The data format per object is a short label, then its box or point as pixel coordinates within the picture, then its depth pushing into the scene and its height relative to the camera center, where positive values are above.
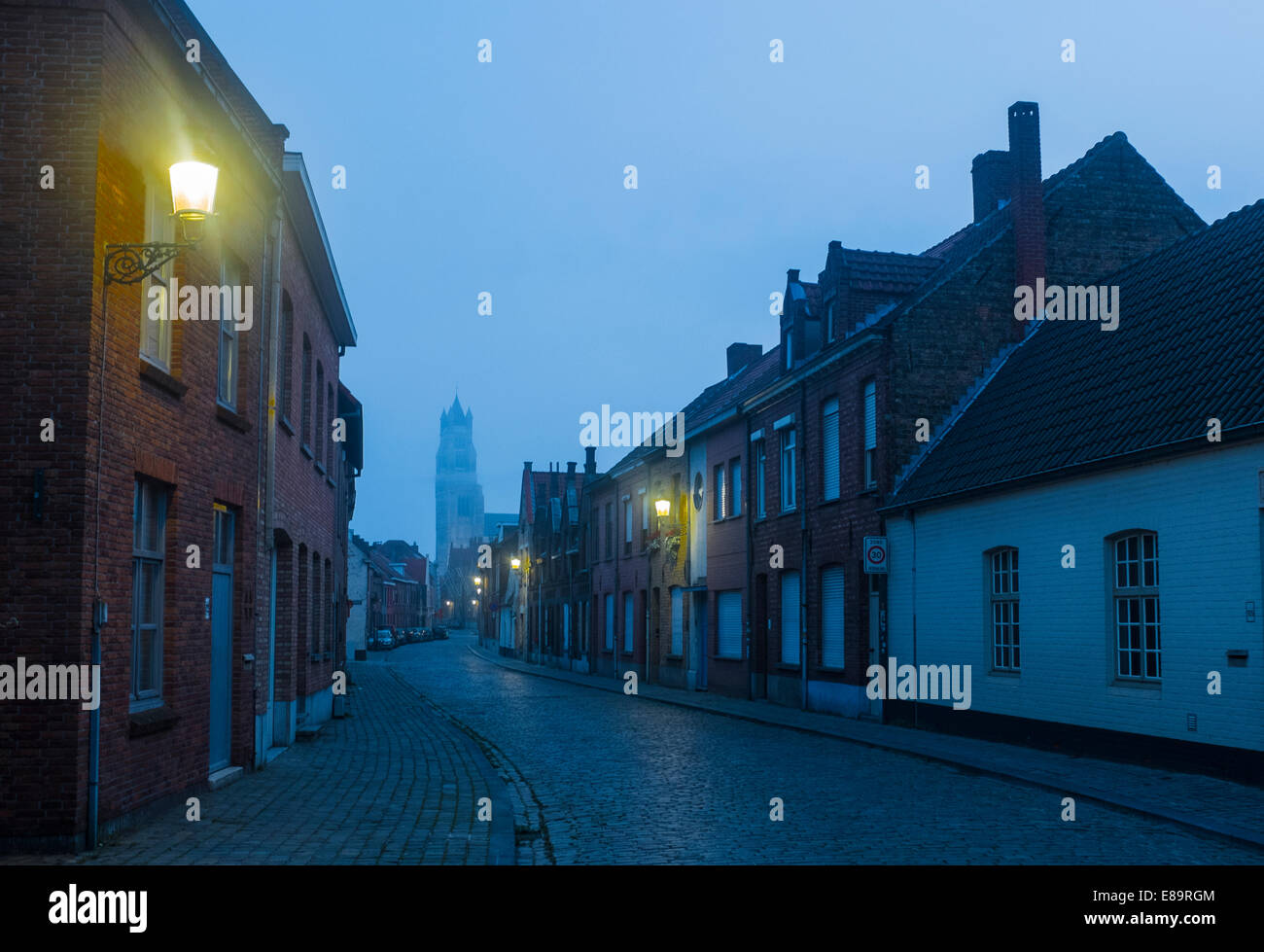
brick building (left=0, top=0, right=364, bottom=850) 8.84 +1.25
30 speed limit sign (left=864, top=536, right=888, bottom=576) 20.59 +0.36
